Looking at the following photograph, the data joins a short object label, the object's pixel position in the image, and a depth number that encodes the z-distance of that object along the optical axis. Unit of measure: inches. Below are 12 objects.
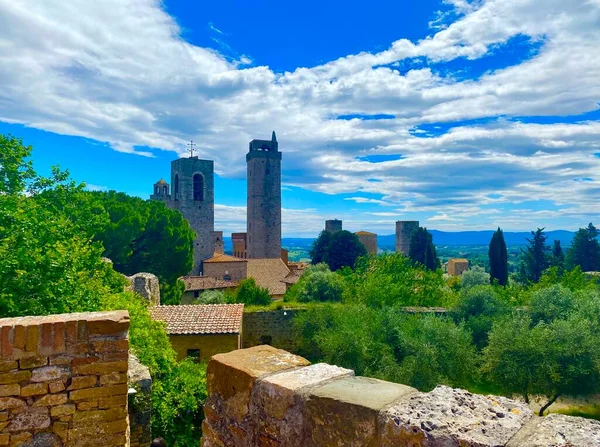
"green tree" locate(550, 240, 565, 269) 1678.2
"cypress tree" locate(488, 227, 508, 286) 1533.0
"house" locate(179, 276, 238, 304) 1277.1
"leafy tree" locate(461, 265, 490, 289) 1347.8
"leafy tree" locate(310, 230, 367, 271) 1766.7
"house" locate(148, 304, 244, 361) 578.2
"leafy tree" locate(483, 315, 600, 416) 555.5
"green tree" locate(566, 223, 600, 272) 1653.5
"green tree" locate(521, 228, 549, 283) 1685.5
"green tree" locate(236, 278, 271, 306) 1026.7
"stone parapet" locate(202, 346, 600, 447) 64.7
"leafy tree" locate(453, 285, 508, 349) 738.2
